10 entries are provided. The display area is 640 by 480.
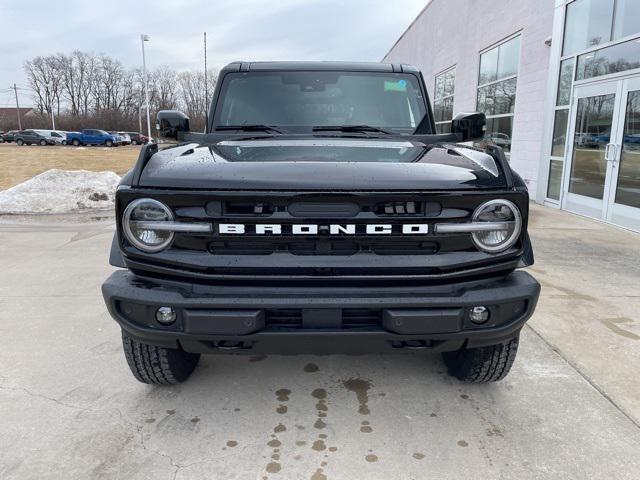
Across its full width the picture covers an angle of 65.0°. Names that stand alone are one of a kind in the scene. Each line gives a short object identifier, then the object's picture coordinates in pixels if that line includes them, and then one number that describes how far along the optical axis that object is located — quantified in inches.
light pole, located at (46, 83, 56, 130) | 3353.8
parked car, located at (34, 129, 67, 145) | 1785.2
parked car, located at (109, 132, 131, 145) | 1834.4
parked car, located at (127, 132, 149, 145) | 1978.3
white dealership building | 305.4
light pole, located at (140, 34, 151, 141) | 1277.1
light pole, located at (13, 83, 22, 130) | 2886.8
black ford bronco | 85.7
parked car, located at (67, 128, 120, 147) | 1775.3
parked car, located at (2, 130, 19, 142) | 1857.8
